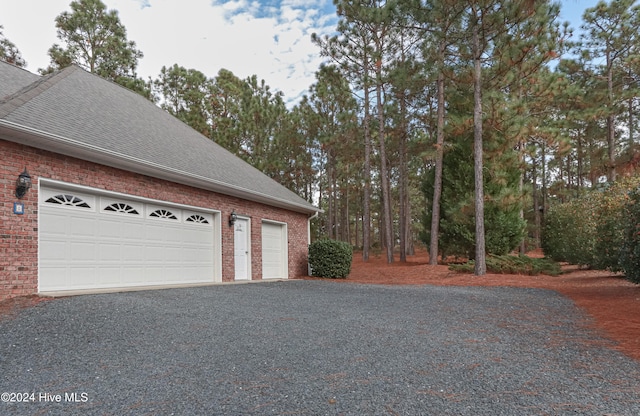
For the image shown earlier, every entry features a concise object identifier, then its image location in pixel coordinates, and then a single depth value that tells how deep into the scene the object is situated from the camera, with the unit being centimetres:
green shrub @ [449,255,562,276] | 1205
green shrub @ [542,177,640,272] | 859
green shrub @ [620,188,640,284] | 669
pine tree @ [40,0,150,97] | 1758
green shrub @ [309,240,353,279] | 1282
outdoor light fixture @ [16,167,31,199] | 574
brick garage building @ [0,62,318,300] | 586
